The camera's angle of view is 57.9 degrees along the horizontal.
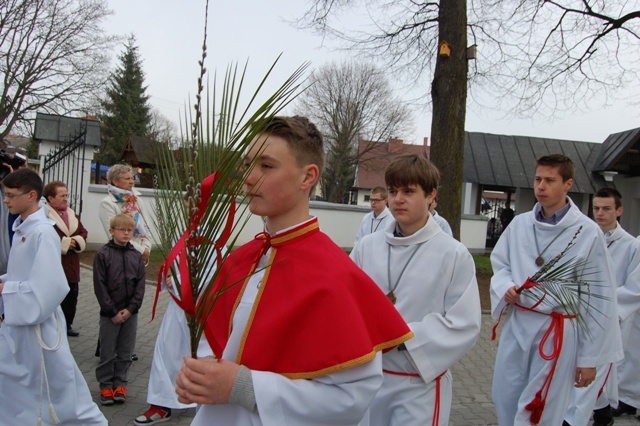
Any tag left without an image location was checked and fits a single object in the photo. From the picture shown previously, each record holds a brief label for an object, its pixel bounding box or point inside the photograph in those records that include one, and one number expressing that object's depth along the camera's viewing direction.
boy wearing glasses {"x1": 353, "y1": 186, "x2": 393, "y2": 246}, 8.28
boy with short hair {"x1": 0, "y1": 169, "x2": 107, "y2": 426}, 4.10
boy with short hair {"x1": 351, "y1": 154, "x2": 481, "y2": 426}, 2.98
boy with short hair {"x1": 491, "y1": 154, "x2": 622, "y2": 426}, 4.03
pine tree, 42.16
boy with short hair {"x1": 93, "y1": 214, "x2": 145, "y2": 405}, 5.41
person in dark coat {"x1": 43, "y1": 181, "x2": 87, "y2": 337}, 6.89
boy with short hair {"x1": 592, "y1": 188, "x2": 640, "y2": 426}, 5.88
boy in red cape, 1.71
